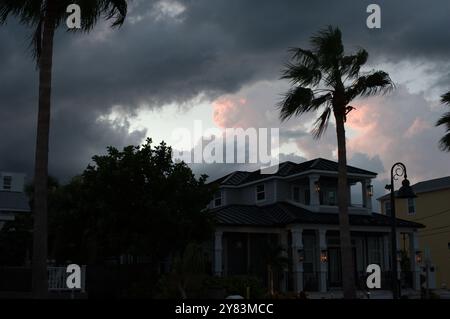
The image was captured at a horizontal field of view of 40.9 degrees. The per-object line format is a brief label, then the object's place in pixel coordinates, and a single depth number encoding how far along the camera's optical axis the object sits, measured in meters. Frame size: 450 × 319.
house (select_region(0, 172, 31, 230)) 55.56
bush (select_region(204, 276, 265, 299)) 24.56
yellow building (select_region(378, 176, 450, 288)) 48.59
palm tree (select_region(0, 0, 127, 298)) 15.51
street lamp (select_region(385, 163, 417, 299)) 23.33
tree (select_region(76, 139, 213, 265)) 25.41
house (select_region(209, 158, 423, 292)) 33.81
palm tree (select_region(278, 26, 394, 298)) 21.14
